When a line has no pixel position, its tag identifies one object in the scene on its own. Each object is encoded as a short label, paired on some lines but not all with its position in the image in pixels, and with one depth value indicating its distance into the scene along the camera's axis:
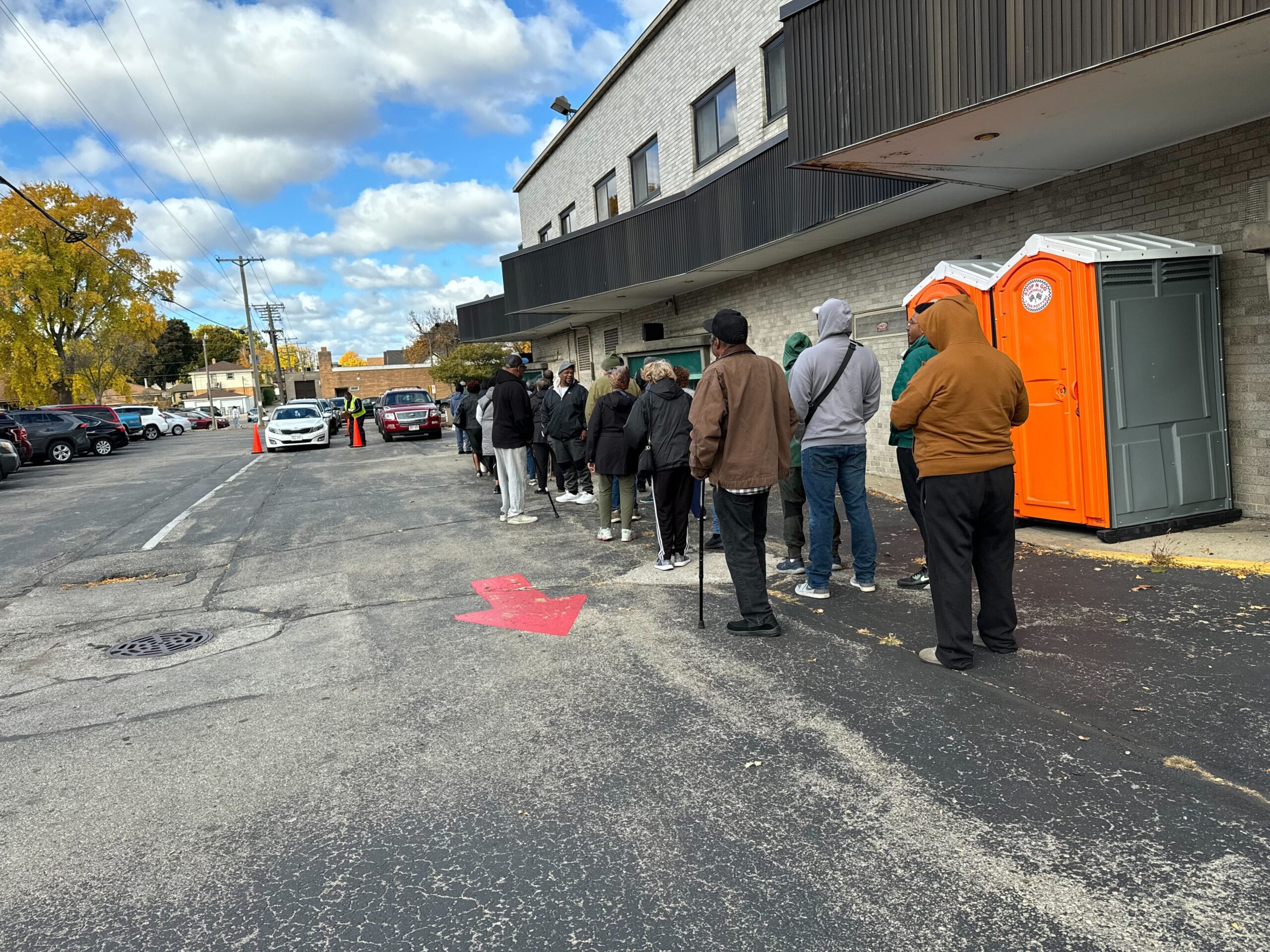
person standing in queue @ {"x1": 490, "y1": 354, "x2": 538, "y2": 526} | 10.10
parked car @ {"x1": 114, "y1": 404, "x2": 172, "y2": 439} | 41.53
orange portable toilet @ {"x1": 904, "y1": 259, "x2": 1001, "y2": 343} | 7.79
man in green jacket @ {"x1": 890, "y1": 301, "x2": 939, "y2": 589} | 6.00
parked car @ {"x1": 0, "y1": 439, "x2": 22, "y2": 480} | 18.97
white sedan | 25.67
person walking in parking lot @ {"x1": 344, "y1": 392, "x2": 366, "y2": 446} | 26.28
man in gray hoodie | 5.98
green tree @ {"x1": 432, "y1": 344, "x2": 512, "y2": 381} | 51.44
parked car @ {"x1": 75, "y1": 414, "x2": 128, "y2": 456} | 29.02
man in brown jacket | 5.29
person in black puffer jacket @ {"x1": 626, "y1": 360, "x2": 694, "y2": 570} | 6.86
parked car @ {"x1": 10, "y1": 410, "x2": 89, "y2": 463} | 25.83
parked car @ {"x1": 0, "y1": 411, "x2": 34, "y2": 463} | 23.36
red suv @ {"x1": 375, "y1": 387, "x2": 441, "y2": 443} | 27.53
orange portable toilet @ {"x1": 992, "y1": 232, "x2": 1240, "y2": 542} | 6.75
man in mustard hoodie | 4.41
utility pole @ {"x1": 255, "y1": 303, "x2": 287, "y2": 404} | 68.81
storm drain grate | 5.89
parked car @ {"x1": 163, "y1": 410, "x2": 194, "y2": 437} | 48.34
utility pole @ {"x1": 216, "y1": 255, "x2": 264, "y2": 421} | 53.28
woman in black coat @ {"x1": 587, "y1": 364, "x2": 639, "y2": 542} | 8.48
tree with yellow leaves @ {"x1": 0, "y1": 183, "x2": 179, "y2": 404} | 42.06
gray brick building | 6.43
